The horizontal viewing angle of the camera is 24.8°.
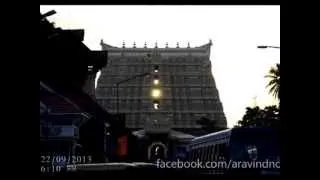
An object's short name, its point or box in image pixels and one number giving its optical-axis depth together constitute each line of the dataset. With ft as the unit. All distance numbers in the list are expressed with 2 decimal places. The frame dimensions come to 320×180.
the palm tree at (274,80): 260.64
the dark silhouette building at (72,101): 136.46
